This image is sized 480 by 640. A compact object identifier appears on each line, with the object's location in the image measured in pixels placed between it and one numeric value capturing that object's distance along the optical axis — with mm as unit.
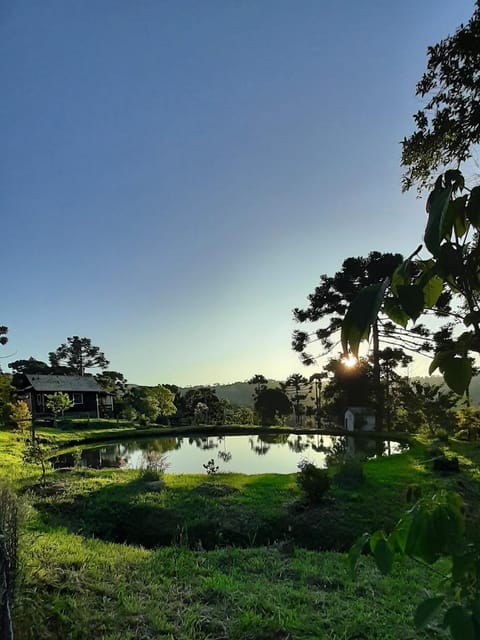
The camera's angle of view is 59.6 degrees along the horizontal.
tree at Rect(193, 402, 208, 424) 30306
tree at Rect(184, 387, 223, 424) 32875
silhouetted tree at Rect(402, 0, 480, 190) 5878
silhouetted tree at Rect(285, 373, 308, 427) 32969
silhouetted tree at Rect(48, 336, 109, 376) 51062
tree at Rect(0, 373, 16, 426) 19094
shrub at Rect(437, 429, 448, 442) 14633
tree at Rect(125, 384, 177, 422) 30938
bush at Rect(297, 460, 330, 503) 7000
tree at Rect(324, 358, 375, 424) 22094
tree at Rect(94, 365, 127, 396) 34441
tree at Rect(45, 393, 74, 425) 23219
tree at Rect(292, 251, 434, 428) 18625
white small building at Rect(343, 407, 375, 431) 20734
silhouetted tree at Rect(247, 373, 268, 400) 35750
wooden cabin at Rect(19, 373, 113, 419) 30281
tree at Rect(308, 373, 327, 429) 27827
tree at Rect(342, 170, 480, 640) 578
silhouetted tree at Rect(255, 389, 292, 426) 33219
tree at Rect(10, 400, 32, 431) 16580
